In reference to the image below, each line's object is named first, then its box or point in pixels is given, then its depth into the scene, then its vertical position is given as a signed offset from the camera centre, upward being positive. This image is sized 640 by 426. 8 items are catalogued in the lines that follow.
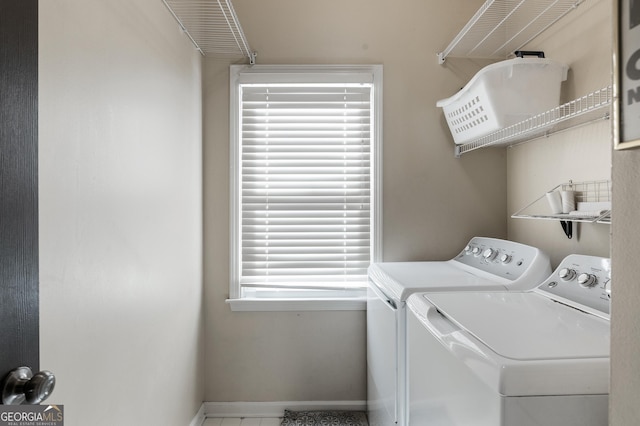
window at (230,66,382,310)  2.21 +0.16
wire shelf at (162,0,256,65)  1.60 +0.93
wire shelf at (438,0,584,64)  1.67 +0.96
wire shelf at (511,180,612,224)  1.34 +0.06
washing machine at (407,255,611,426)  0.76 -0.33
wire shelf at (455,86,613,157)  1.46 +0.40
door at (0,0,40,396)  0.61 +0.04
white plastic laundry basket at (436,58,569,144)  1.58 +0.56
